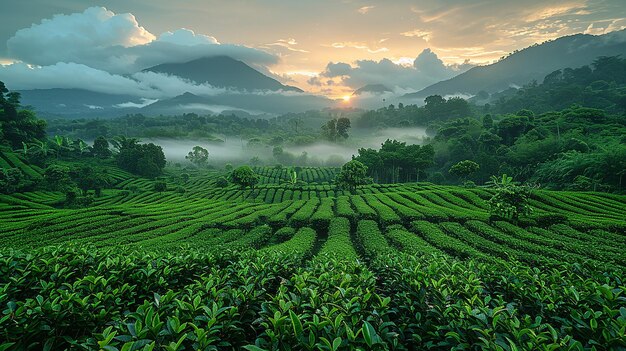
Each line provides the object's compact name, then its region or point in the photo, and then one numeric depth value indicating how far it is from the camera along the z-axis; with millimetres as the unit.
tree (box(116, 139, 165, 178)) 85750
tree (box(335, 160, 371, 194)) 48531
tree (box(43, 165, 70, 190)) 52812
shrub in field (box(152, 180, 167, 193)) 60444
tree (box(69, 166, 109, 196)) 57125
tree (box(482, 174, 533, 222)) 21453
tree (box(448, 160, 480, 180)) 57844
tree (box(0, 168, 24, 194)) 45125
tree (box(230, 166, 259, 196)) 46500
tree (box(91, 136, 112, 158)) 90188
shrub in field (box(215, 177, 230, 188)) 69562
